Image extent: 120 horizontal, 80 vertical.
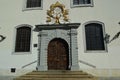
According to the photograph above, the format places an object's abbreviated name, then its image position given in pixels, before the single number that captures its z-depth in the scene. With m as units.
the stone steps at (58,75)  10.54
